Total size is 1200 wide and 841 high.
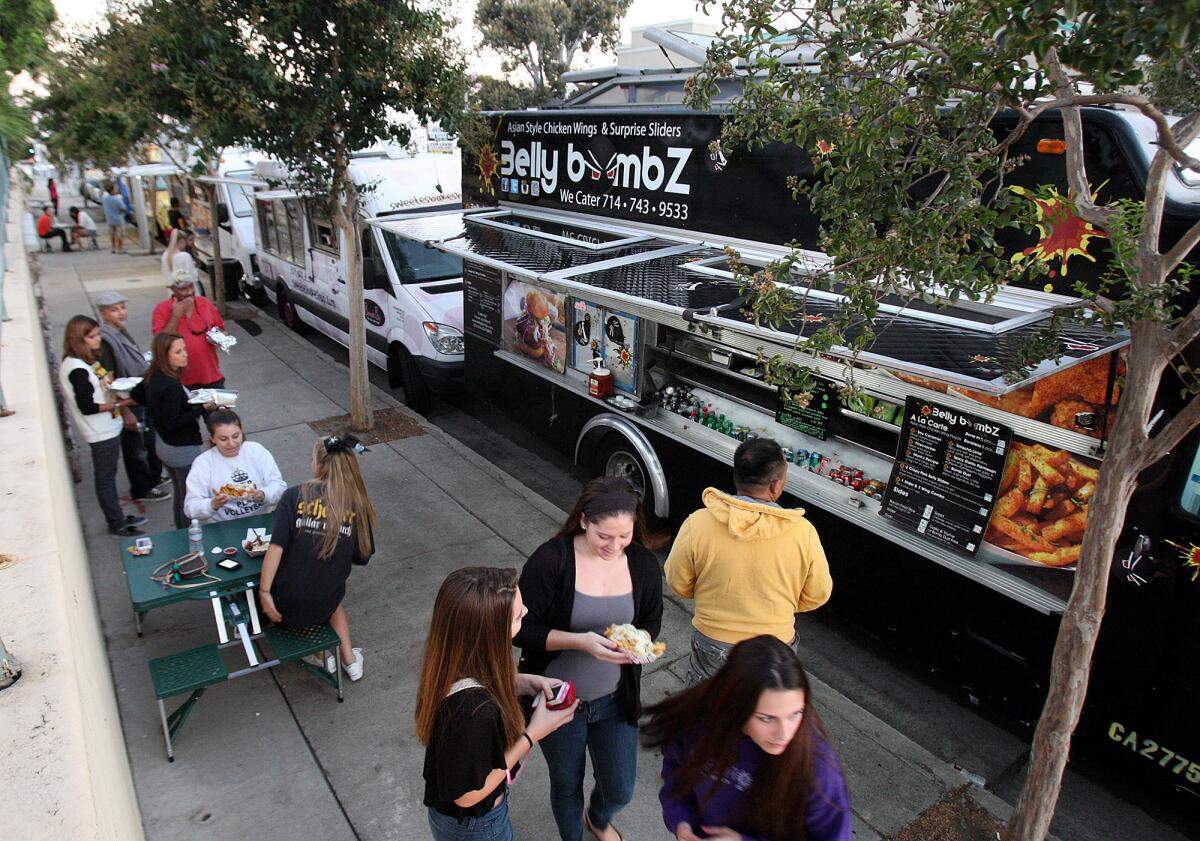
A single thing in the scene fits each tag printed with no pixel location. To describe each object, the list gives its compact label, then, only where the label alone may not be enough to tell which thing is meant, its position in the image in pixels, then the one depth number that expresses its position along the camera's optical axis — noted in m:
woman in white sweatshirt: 4.70
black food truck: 3.71
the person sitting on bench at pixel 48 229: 20.38
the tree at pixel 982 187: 2.60
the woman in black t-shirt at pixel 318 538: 4.04
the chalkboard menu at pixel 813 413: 5.28
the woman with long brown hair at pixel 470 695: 2.32
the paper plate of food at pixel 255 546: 4.51
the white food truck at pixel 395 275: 9.05
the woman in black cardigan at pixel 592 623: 2.96
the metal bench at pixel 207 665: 3.90
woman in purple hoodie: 2.16
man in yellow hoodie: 3.22
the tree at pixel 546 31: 26.31
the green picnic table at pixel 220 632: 3.97
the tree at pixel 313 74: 6.65
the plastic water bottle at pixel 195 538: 4.52
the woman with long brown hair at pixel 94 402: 5.57
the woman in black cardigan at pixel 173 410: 5.59
